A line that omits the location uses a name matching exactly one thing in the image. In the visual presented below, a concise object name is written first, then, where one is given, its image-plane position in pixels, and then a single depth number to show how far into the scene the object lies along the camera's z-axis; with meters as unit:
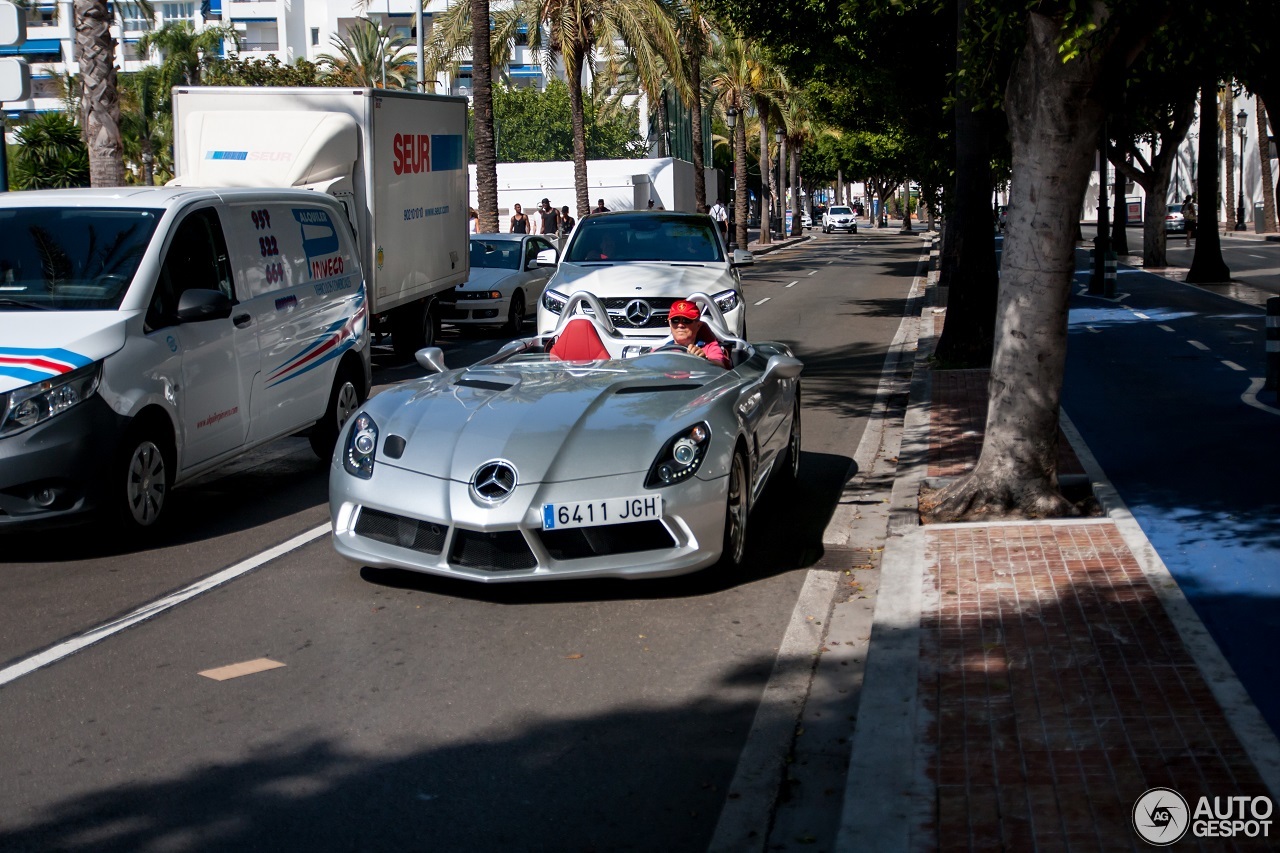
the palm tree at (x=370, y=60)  66.88
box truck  14.81
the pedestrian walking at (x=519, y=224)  33.13
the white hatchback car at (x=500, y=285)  20.62
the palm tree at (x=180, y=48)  60.91
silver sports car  6.27
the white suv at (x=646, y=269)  12.88
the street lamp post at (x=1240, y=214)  68.31
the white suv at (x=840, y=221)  83.69
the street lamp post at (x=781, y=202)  72.31
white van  7.17
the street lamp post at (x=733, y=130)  52.22
